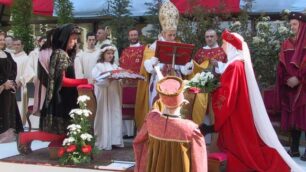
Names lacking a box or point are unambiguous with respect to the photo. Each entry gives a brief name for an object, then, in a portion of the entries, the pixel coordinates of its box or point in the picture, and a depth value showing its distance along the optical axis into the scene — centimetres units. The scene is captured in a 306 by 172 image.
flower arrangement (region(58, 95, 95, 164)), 552
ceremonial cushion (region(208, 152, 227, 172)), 487
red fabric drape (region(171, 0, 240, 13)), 778
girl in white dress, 650
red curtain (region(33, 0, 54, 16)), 1060
